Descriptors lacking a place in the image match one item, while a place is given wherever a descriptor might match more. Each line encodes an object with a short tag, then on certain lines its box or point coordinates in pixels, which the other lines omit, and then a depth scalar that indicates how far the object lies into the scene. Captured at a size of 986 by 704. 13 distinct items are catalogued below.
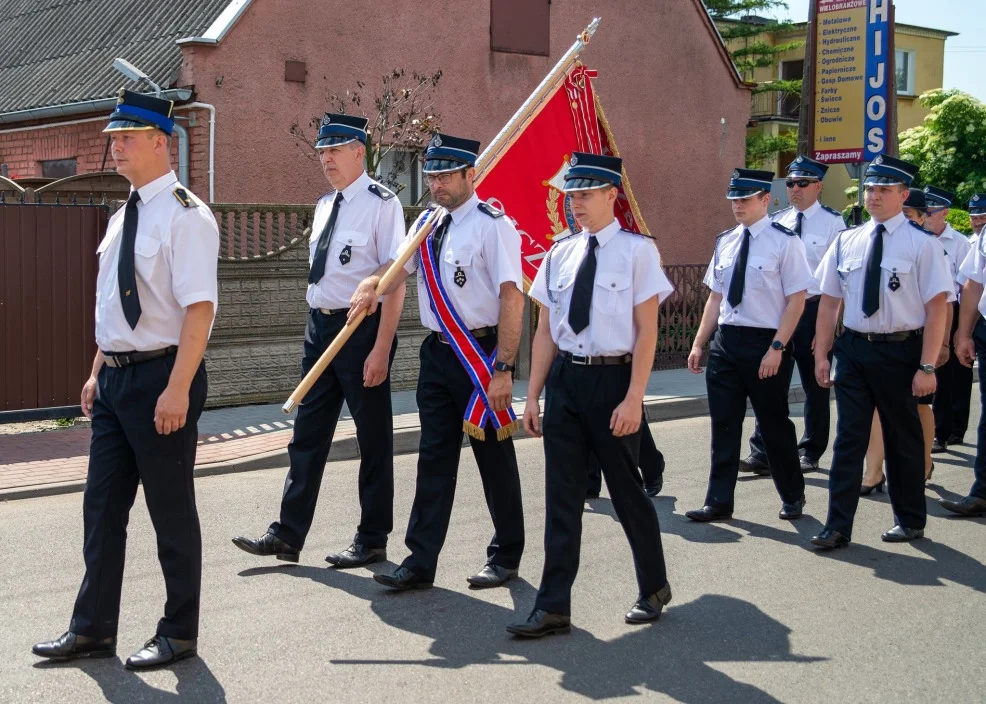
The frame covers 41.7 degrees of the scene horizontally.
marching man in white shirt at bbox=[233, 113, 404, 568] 6.42
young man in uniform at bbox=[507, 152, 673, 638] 5.43
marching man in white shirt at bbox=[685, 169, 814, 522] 7.75
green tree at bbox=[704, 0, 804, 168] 34.19
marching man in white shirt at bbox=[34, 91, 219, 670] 4.80
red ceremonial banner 8.38
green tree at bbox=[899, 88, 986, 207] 30.64
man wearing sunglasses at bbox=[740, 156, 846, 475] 9.34
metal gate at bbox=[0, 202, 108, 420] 10.13
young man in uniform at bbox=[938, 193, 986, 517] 8.07
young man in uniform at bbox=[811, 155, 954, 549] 7.05
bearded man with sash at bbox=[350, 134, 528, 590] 6.02
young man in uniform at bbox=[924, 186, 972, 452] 10.41
